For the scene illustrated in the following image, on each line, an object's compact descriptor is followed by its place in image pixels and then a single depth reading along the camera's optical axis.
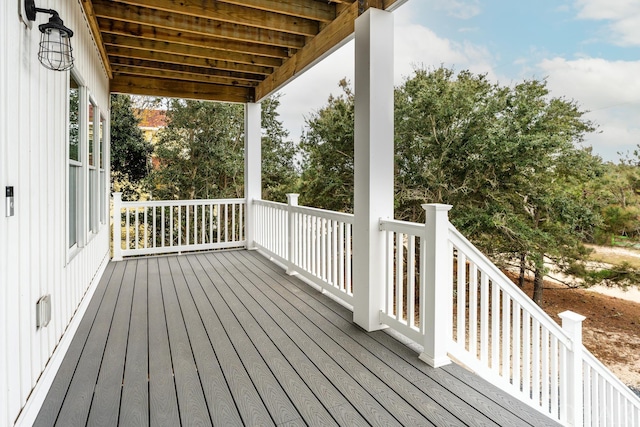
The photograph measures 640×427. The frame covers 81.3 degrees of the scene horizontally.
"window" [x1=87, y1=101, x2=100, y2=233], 3.96
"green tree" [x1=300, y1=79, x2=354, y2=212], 9.62
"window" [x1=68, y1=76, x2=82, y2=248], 2.96
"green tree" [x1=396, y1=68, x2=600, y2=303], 7.79
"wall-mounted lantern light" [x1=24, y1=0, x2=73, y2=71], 1.83
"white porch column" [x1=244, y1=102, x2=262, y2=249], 6.34
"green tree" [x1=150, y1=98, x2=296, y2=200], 9.33
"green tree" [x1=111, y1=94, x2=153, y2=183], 8.49
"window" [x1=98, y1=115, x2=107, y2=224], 4.87
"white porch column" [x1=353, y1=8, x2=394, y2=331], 2.92
